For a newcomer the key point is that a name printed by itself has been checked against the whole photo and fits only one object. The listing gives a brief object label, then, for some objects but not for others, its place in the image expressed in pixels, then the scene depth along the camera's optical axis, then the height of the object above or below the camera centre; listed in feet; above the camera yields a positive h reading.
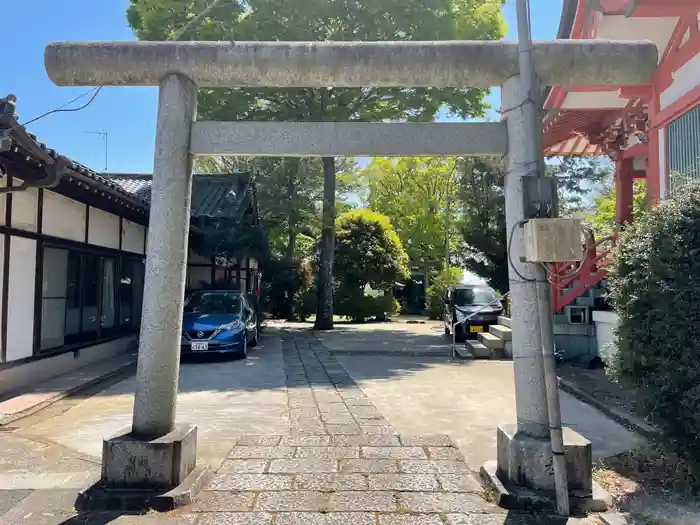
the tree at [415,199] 115.55 +21.96
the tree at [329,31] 53.93 +26.52
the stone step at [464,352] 43.91 -4.10
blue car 40.55 -1.58
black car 50.75 -0.76
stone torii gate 15.07 +4.85
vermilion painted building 22.21 +10.38
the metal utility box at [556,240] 13.46 +1.44
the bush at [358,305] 88.84 -0.55
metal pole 13.46 +0.27
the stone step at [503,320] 46.88 -1.66
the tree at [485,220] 71.20 +10.36
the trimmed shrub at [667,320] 12.93 -0.48
